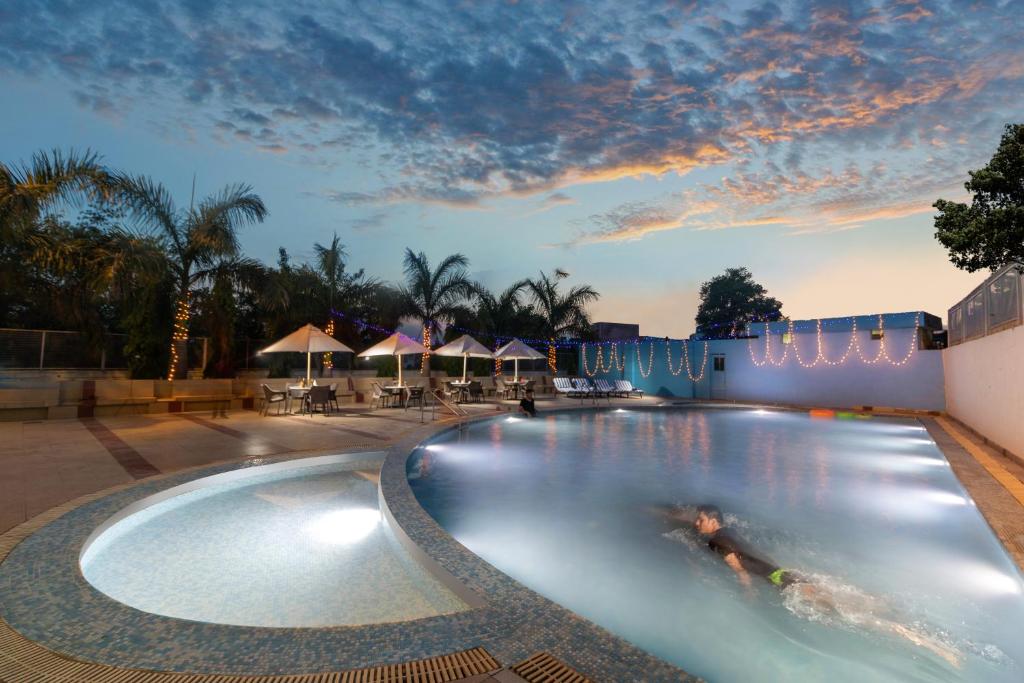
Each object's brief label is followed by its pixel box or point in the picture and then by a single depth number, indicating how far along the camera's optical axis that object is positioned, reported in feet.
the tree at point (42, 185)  25.71
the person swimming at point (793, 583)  10.69
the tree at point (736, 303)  131.03
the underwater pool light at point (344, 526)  14.19
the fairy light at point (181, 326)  40.68
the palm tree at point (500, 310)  67.97
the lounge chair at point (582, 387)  61.77
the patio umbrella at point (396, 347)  45.42
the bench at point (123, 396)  36.27
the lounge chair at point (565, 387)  62.95
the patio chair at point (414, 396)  45.91
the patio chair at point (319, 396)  38.65
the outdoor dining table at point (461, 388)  52.48
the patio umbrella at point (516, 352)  54.65
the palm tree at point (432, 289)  60.03
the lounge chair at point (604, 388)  63.55
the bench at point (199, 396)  38.93
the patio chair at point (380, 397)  47.32
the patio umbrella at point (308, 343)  40.29
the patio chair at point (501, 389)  59.79
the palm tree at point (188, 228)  39.93
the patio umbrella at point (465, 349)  52.01
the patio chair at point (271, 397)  39.17
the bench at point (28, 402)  32.09
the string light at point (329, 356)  56.08
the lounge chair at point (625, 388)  65.31
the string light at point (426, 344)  59.28
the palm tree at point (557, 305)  69.87
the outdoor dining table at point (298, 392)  39.52
